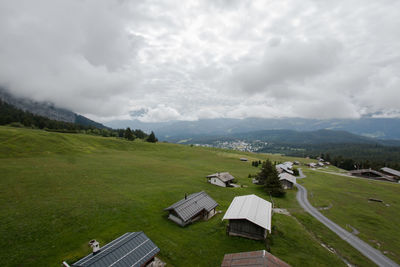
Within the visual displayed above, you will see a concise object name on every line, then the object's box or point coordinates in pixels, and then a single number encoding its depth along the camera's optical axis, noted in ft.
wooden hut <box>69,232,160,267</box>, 52.70
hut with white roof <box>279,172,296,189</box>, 216.74
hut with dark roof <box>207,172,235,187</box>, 191.81
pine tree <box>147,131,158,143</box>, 464.36
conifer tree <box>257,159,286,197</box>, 178.60
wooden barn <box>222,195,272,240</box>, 88.74
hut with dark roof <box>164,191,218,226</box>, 98.20
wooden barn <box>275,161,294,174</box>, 302.94
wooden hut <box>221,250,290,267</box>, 53.36
